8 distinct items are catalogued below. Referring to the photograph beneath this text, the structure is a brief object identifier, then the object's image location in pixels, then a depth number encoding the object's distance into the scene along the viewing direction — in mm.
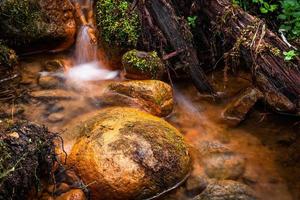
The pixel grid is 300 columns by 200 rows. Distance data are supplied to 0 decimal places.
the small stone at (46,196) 4054
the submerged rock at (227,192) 4176
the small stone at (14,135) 3789
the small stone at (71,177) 4219
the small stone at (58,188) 4137
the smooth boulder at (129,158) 4027
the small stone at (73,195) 4016
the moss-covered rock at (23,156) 3559
